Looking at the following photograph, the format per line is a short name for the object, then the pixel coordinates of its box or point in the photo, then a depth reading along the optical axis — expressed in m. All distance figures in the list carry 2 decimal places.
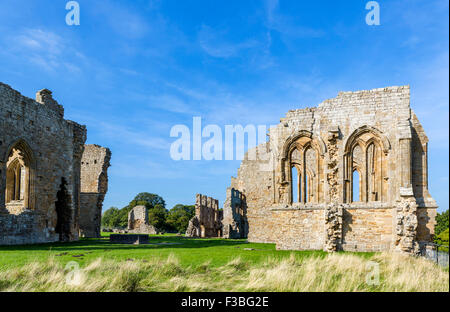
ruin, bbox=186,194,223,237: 36.75
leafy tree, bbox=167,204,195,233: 59.70
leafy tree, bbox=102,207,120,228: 75.06
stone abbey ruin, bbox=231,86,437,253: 15.92
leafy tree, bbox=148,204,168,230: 58.97
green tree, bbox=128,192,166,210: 74.38
